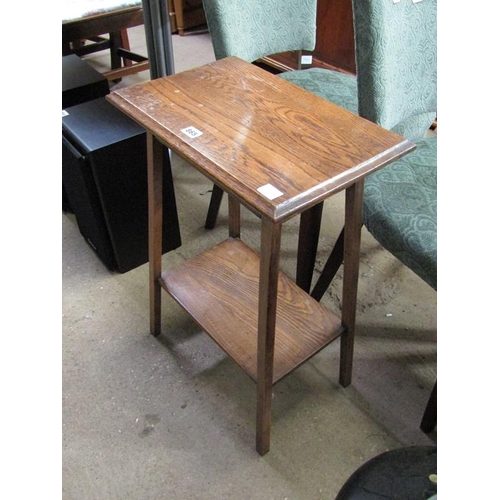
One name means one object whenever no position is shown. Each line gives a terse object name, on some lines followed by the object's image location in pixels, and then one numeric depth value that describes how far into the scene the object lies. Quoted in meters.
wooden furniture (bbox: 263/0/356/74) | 2.14
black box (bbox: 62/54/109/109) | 1.47
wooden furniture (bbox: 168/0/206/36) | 2.81
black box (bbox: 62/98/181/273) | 1.24
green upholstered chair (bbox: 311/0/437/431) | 0.90
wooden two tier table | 0.70
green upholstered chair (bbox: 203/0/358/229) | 1.18
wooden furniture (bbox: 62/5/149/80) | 1.63
